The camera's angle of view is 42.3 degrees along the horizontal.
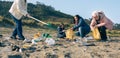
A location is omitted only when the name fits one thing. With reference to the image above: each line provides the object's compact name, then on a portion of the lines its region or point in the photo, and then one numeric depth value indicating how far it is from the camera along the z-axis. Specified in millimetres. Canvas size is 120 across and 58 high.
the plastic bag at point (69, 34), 5301
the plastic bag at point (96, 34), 5326
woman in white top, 4940
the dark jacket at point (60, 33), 5517
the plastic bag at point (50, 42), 4767
